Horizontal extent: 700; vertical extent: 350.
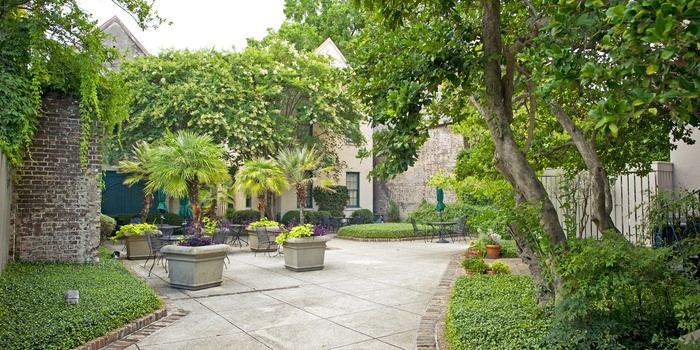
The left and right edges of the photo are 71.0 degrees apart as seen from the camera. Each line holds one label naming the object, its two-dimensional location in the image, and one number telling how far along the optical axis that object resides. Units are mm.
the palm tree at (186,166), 10469
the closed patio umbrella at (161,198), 15781
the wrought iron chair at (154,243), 9737
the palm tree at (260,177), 16250
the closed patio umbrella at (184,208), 15672
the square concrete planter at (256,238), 13530
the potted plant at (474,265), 8883
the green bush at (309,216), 21050
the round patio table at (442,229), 16094
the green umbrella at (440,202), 17484
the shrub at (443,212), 19219
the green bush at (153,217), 17922
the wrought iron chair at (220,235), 11578
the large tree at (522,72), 2660
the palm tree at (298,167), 17641
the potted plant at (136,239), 11523
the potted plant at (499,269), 8773
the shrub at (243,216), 20281
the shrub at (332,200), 23109
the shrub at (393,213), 24766
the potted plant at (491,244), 11531
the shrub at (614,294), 3999
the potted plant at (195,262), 8102
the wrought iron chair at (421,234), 17758
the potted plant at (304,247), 10125
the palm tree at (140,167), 15344
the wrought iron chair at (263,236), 12625
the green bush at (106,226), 13343
